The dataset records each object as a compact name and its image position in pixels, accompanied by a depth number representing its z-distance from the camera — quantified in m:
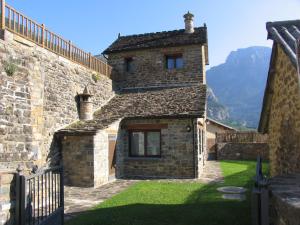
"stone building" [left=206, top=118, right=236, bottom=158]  24.31
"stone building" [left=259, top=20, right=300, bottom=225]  4.21
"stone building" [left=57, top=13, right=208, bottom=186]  12.77
